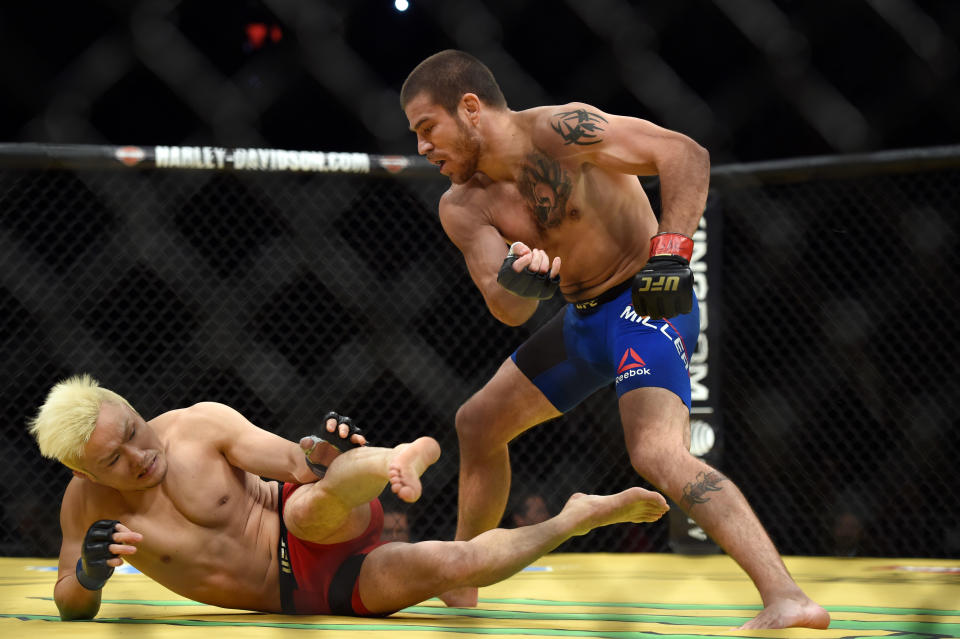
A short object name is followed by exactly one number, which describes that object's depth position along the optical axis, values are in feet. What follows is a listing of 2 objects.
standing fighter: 20.15
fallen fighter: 19.54
